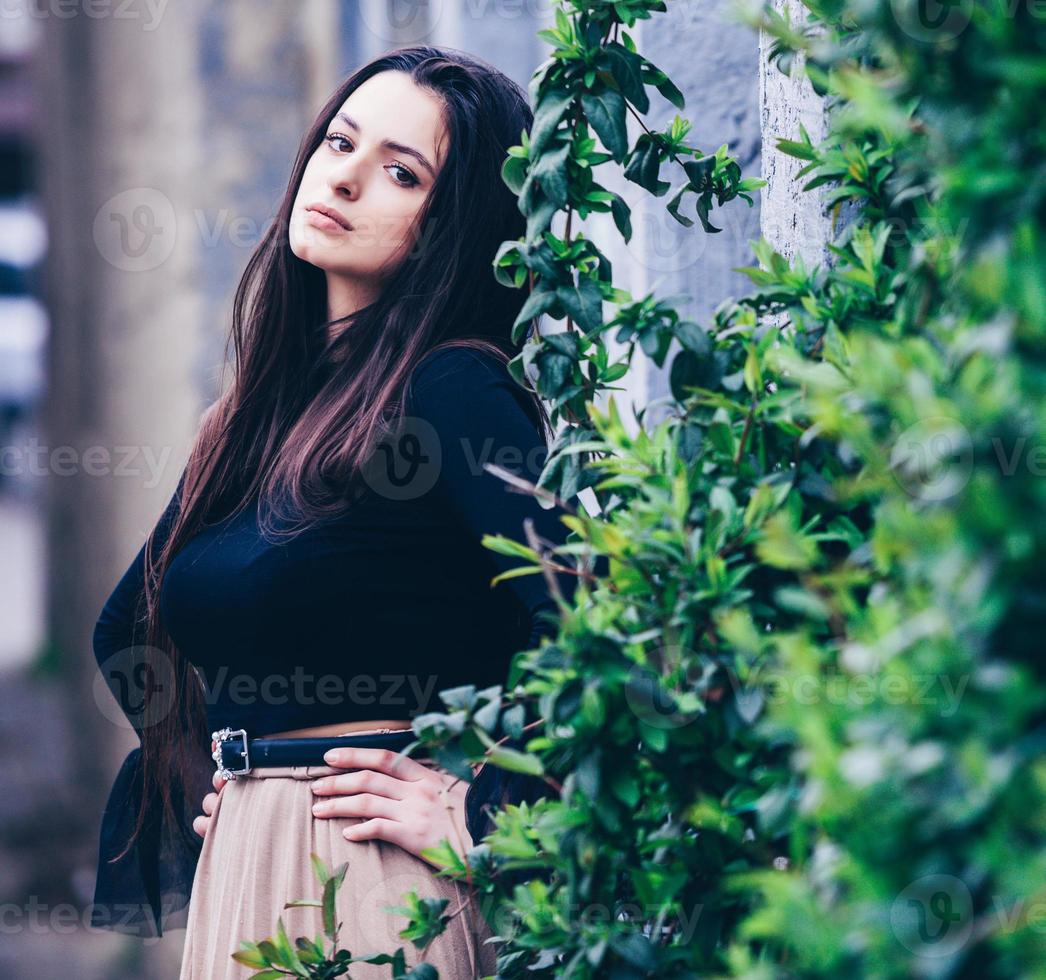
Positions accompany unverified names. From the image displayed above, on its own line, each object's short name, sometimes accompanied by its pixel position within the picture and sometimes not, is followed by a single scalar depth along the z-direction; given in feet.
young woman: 20.49
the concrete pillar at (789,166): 20.85
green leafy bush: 15.91
